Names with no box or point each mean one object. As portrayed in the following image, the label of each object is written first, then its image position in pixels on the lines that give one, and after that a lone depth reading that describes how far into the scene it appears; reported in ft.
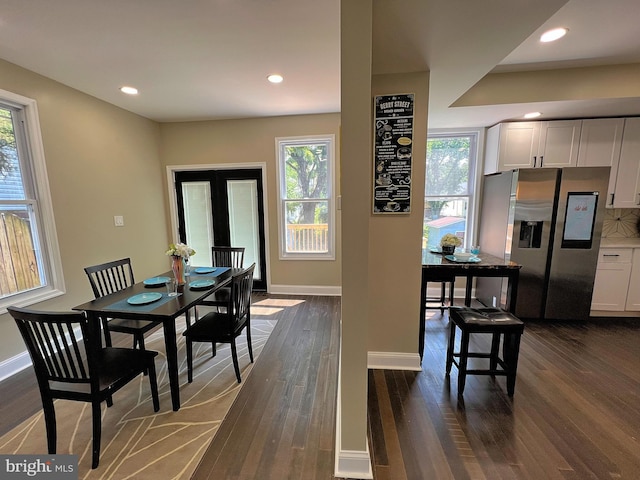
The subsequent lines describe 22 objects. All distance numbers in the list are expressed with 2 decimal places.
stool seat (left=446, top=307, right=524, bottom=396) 6.45
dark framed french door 13.92
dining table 5.89
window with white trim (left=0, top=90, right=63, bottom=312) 7.93
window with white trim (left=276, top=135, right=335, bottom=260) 13.23
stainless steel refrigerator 10.03
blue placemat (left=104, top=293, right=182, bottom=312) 6.09
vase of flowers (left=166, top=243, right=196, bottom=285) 7.81
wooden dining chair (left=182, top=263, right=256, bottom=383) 7.00
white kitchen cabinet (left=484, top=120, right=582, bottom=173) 10.31
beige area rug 4.97
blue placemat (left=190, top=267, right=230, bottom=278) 8.86
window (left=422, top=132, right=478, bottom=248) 12.48
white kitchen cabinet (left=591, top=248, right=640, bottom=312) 10.37
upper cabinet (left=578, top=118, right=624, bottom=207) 10.07
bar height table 7.63
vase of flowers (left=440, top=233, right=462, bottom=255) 8.86
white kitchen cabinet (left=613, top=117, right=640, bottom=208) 10.01
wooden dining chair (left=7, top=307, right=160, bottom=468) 4.38
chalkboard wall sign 6.88
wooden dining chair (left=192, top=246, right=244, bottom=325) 10.60
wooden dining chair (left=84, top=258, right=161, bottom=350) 6.96
